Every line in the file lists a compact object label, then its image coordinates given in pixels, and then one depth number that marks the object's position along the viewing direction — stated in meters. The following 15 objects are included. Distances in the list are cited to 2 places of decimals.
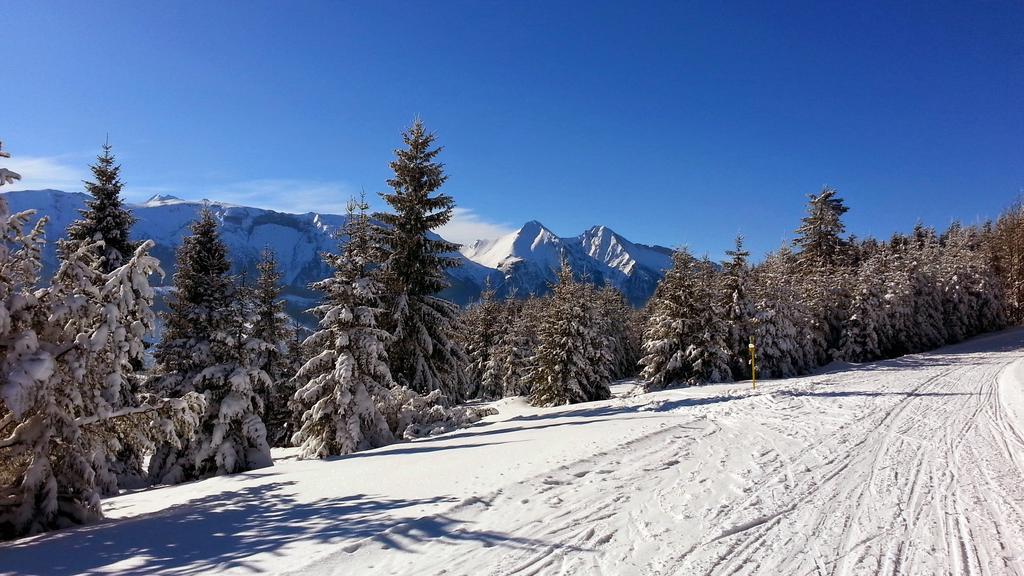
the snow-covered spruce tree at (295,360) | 20.51
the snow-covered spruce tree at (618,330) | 45.18
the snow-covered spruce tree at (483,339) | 42.31
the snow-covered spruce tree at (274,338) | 19.92
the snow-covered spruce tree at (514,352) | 36.47
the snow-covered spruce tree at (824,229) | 44.59
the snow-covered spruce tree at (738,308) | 24.75
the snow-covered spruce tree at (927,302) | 35.41
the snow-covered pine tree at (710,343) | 23.34
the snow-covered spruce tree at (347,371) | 12.90
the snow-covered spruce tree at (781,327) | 25.08
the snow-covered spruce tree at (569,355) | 23.91
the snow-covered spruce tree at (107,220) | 15.90
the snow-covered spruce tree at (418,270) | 16.64
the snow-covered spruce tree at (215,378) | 13.84
